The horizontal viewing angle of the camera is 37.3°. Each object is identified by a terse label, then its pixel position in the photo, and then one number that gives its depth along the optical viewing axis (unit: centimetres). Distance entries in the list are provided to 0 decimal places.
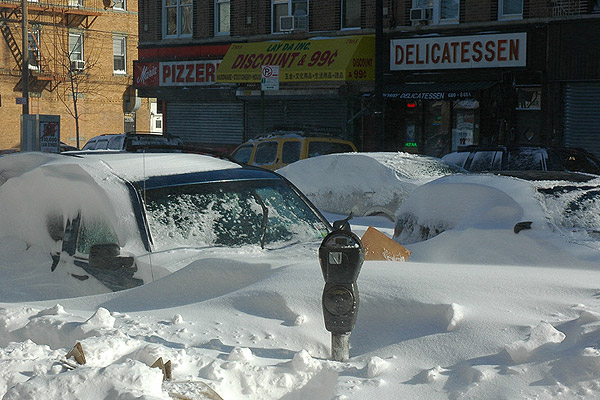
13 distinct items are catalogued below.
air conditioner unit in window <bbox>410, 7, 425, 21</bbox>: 2514
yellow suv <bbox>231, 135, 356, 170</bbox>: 1880
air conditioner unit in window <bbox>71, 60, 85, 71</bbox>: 4391
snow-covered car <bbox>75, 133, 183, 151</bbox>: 2272
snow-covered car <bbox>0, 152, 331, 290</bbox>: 623
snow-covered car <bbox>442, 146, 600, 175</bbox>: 1538
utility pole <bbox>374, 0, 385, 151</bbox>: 2127
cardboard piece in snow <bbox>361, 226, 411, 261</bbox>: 713
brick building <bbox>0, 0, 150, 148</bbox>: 4412
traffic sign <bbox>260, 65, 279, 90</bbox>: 2098
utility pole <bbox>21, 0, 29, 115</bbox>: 3378
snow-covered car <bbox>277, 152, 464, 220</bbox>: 1437
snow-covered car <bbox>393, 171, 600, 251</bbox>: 812
